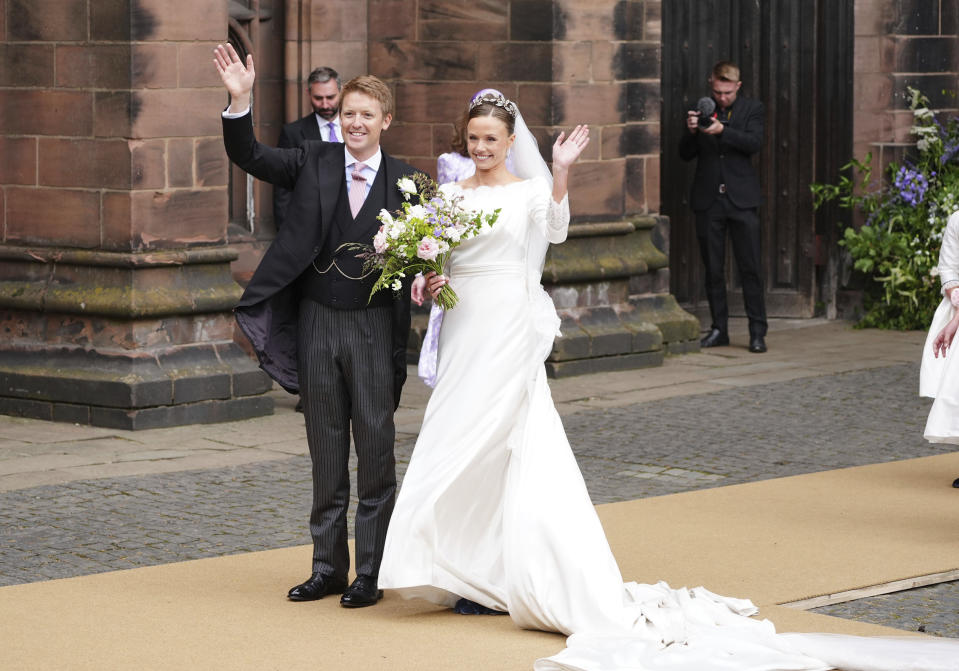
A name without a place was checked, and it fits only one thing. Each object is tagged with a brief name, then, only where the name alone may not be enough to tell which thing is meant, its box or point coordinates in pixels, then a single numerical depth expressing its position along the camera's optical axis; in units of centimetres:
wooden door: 1507
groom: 677
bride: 604
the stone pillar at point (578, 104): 1266
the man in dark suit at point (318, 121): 1106
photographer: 1399
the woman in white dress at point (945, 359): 862
